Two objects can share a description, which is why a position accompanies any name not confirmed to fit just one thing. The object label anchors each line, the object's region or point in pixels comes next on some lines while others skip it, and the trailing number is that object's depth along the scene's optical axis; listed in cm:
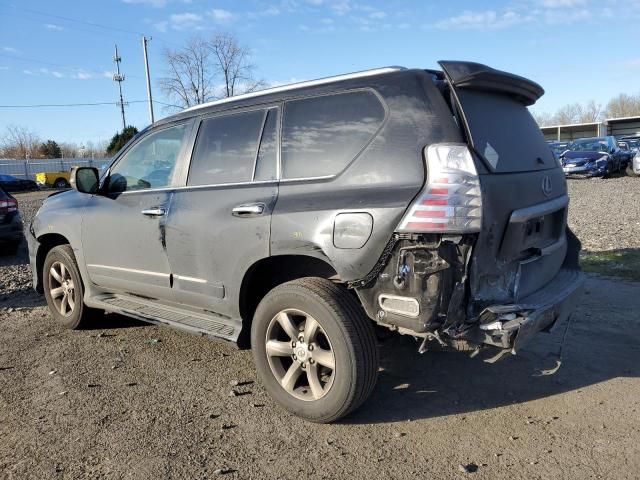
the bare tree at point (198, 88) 4691
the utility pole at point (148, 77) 4044
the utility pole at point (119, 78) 5612
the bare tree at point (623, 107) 9256
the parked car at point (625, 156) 2436
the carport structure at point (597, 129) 4834
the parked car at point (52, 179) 4028
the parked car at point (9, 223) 949
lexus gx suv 291
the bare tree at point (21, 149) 6412
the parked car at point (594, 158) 2223
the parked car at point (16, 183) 3631
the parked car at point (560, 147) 2704
